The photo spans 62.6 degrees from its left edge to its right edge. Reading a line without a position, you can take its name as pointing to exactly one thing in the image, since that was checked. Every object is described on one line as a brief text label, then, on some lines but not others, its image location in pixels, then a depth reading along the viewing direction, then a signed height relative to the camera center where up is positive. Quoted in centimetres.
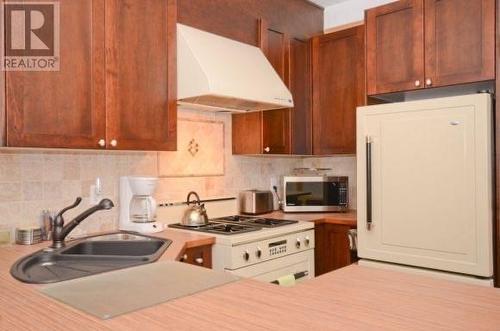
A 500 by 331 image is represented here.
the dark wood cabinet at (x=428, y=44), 246 +79
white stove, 231 -47
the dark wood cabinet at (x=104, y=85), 179 +41
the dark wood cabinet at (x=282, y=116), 313 +41
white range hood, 239 +57
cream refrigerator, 228 -10
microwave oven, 334 -22
